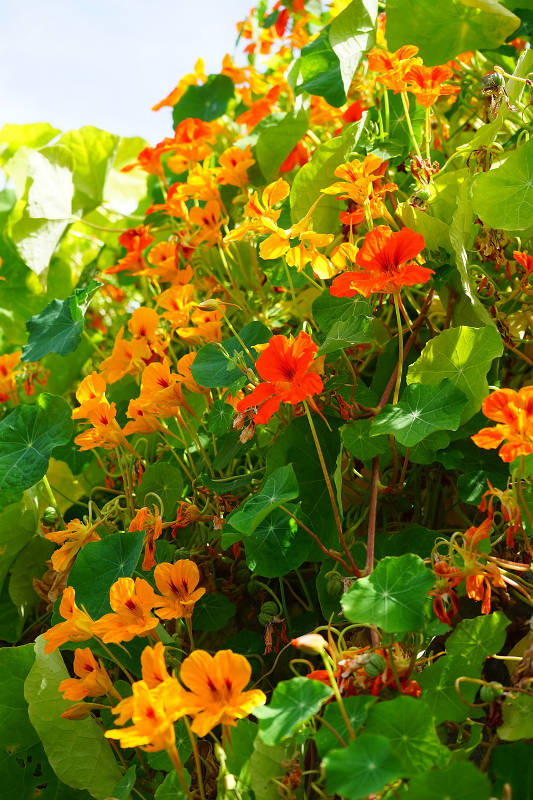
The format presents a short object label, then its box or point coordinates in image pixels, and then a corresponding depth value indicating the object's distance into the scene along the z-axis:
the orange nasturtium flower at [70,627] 0.76
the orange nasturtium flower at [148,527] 0.86
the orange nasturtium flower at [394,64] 0.95
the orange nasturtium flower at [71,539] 0.96
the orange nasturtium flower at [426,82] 0.95
